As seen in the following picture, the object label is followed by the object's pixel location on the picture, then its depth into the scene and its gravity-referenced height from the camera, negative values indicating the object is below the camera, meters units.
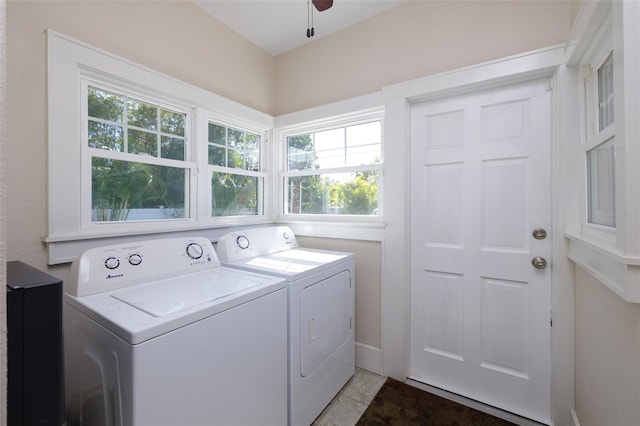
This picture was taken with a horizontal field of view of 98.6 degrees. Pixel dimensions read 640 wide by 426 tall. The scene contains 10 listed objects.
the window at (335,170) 2.26 +0.38
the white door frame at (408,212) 1.53 +0.00
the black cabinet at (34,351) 0.75 -0.39
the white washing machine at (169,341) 0.90 -0.48
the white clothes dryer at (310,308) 1.50 -0.59
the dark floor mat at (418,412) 1.63 -1.24
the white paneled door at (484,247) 1.67 -0.23
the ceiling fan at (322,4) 1.32 +1.02
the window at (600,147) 1.16 +0.30
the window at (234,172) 2.25 +0.37
